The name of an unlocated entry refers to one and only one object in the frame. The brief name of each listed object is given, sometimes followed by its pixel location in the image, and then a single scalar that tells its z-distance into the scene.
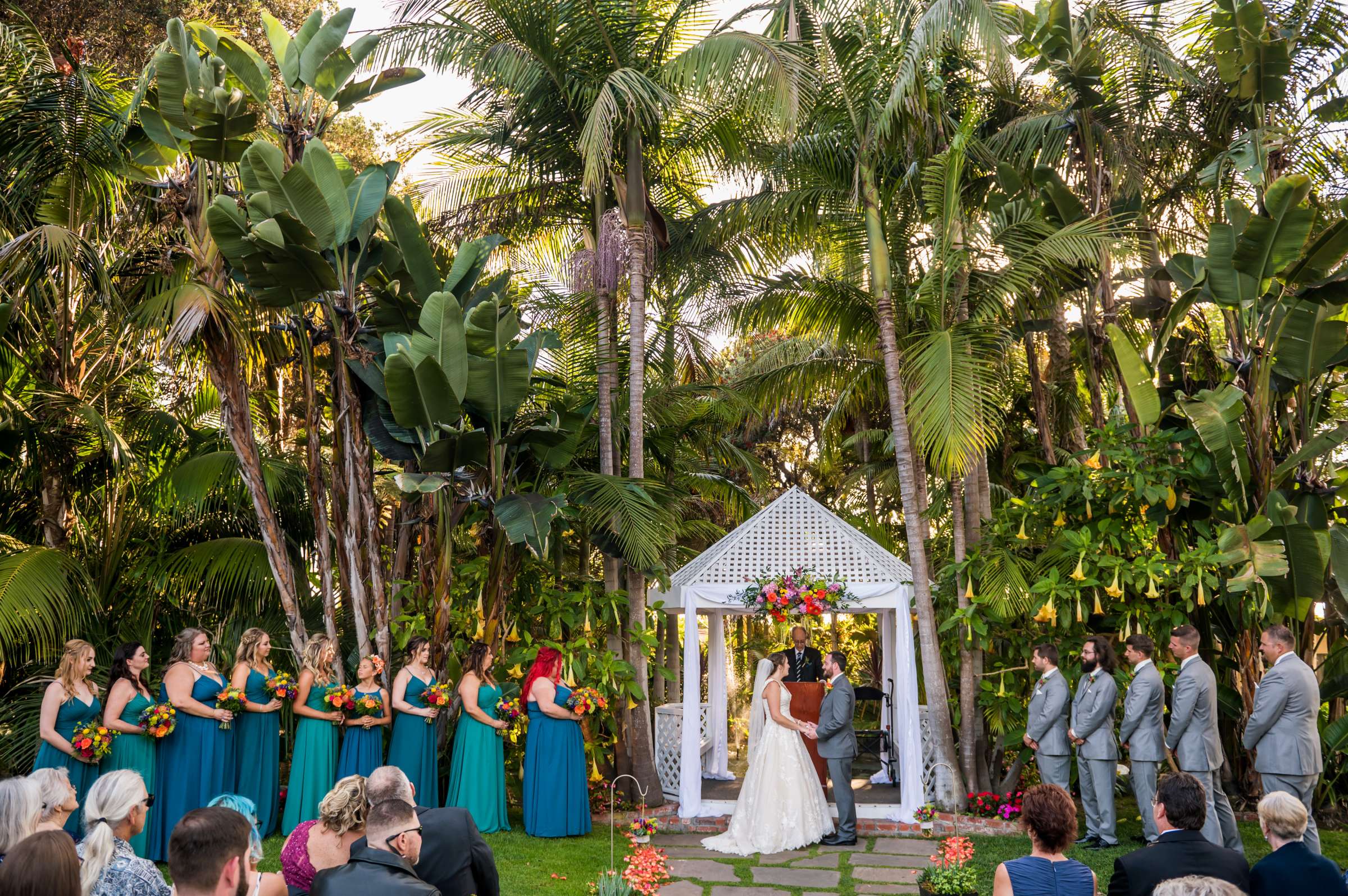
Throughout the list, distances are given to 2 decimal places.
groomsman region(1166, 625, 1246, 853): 7.65
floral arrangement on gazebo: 9.60
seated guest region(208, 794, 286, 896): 3.53
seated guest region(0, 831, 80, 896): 2.93
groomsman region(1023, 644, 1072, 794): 8.54
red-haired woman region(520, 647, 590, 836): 8.84
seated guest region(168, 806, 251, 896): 3.21
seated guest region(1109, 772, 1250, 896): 3.98
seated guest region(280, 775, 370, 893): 4.04
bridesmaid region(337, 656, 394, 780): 8.44
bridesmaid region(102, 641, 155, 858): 7.18
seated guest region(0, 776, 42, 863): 3.71
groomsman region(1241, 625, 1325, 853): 7.09
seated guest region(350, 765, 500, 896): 4.14
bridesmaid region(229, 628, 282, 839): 8.02
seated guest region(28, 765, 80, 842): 4.04
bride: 8.60
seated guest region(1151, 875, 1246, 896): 2.88
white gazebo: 9.54
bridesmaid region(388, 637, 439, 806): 8.69
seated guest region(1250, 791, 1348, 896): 4.05
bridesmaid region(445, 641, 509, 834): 8.82
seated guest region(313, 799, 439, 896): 3.45
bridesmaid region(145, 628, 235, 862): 7.53
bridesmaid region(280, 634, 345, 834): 8.26
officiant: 10.59
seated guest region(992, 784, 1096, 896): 3.82
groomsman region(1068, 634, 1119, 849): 8.21
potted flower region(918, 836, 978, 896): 5.82
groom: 8.81
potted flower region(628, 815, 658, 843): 6.18
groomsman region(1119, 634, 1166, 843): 7.90
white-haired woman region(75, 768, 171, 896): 3.67
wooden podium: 10.10
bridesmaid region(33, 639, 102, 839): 6.98
